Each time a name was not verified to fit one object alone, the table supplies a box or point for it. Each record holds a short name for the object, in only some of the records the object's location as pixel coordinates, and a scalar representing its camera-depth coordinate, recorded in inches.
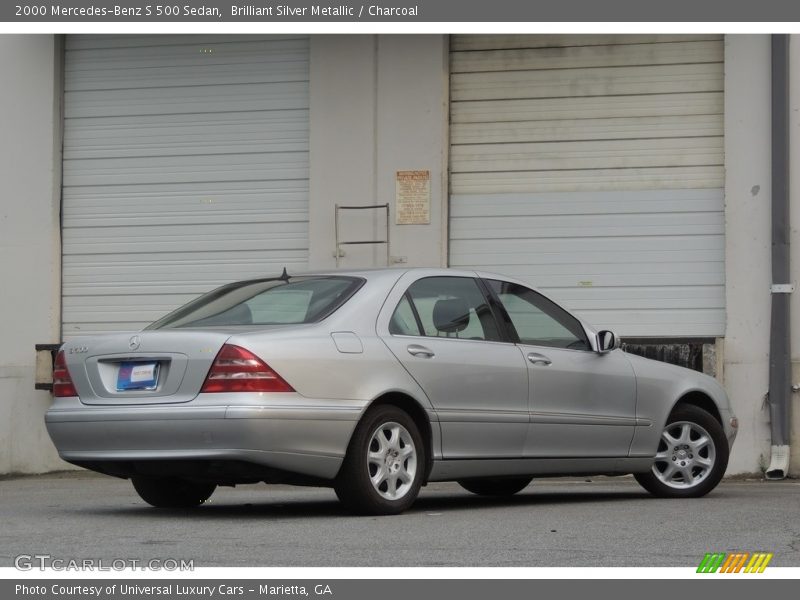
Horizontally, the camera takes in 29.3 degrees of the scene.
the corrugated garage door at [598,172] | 612.4
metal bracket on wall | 627.5
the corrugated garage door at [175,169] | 647.1
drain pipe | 587.8
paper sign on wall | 625.0
